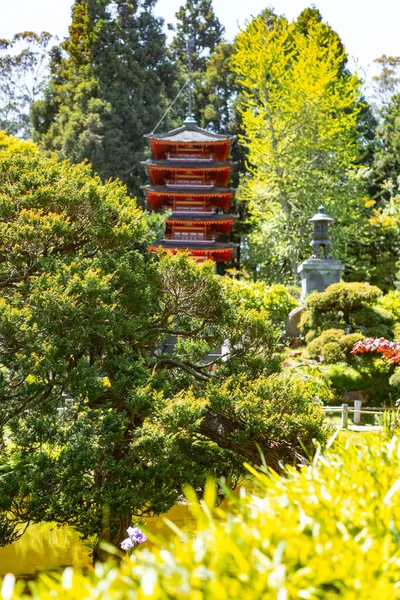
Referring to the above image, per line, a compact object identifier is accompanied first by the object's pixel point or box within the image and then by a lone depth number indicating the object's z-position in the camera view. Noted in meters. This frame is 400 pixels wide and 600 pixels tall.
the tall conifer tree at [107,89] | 35.88
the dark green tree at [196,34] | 46.75
